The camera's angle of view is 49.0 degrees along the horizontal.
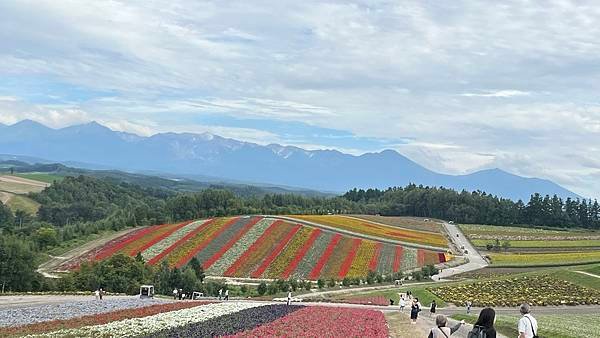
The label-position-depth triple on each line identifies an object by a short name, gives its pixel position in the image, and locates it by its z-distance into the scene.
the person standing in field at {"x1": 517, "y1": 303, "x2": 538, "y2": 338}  15.80
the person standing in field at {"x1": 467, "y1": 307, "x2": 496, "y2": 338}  14.02
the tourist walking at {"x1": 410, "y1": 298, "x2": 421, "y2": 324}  34.19
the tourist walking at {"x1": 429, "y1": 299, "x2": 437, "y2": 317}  42.39
